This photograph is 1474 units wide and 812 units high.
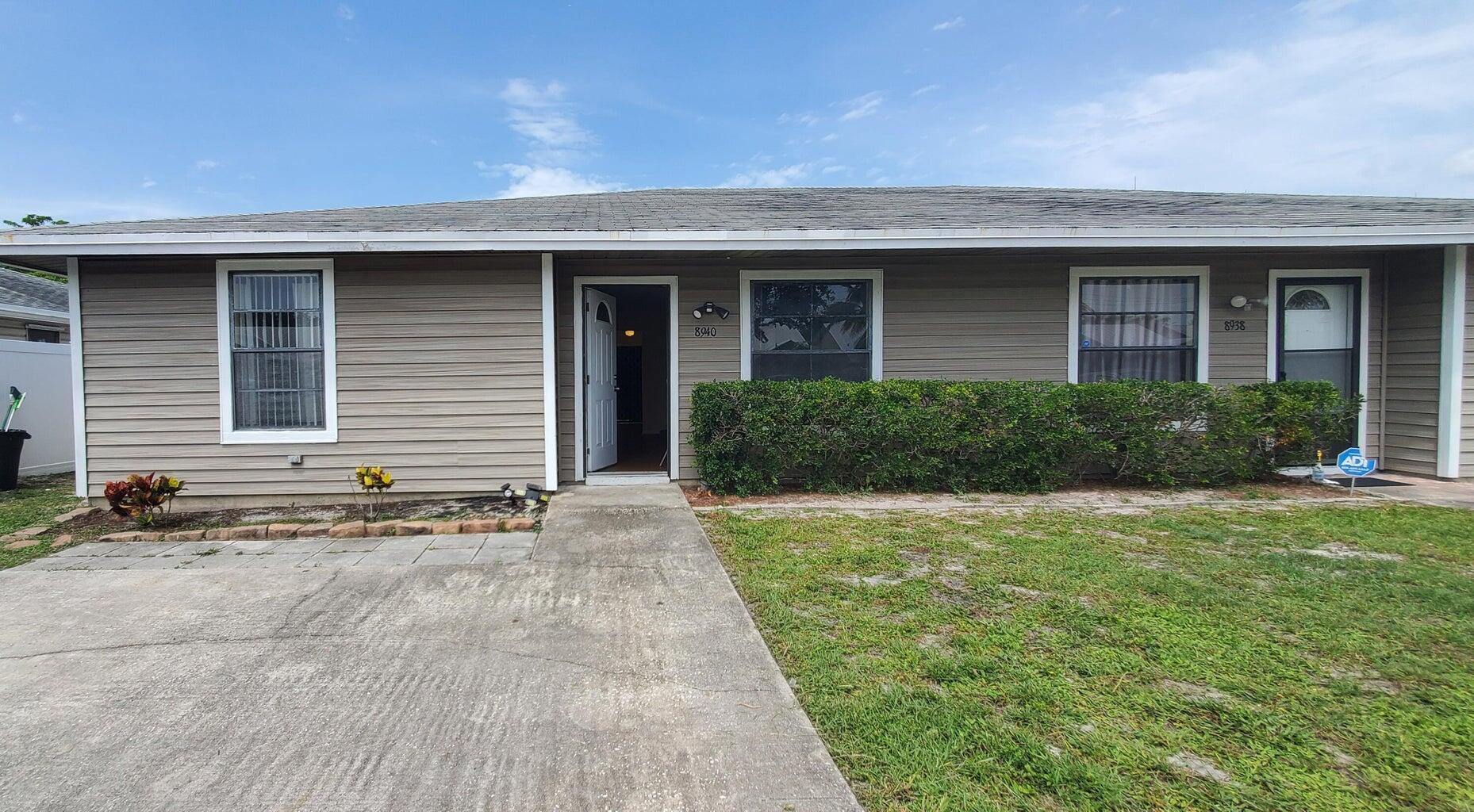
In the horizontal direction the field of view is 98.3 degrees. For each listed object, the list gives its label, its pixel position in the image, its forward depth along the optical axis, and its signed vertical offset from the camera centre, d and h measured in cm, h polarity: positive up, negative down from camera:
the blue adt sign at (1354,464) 582 -66
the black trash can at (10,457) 707 -81
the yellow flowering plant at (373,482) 528 -79
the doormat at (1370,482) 630 -91
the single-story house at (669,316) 575 +73
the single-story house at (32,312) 966 +112
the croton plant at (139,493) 504 -86
